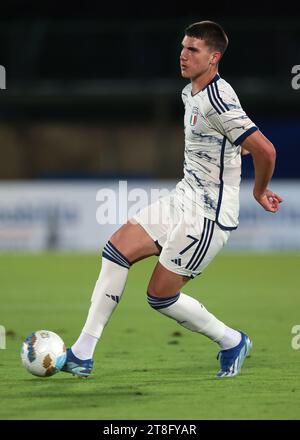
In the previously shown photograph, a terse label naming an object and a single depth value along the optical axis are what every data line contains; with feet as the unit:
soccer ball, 43.96
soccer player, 42.81
